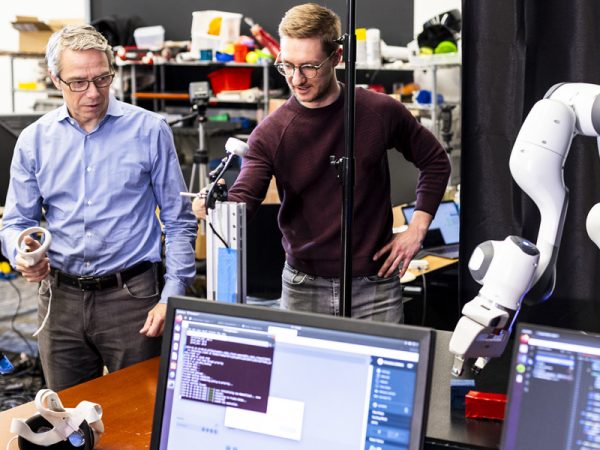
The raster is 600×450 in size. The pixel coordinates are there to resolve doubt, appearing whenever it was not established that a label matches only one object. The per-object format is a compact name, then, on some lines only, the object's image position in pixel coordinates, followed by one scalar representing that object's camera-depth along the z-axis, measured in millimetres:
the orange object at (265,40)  6270
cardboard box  7070
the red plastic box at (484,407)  1443
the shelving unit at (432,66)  4677
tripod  5288
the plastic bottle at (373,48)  5496
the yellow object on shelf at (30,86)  7363
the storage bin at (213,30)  6430
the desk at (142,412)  1372
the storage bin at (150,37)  6809
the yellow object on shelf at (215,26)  6441
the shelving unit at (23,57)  7055
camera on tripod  5125
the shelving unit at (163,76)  6236
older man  2230
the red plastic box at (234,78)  6562
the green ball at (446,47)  4754
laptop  3875
